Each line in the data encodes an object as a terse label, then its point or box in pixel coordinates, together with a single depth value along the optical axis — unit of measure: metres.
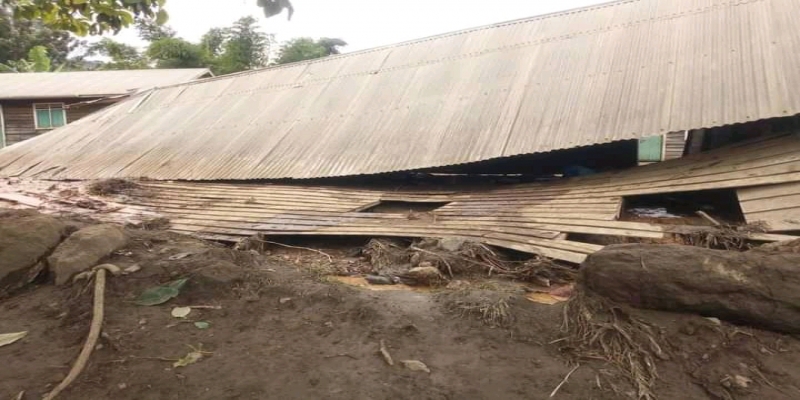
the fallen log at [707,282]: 2.49
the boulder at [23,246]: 3.54
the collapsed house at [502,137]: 5.05
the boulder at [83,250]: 3.53
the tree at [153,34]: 28.77
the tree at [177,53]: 23.70
